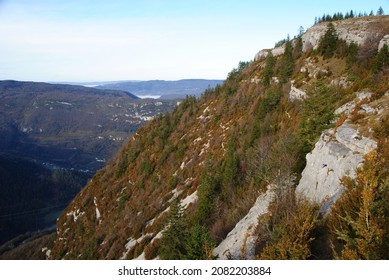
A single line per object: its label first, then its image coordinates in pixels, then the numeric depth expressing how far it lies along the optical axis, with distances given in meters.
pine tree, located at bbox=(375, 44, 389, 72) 22.84
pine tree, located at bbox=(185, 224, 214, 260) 10.88
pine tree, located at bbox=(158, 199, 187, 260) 15.43
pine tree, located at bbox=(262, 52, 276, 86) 47.81
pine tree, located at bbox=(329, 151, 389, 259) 6.85
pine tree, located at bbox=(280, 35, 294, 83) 41.24
